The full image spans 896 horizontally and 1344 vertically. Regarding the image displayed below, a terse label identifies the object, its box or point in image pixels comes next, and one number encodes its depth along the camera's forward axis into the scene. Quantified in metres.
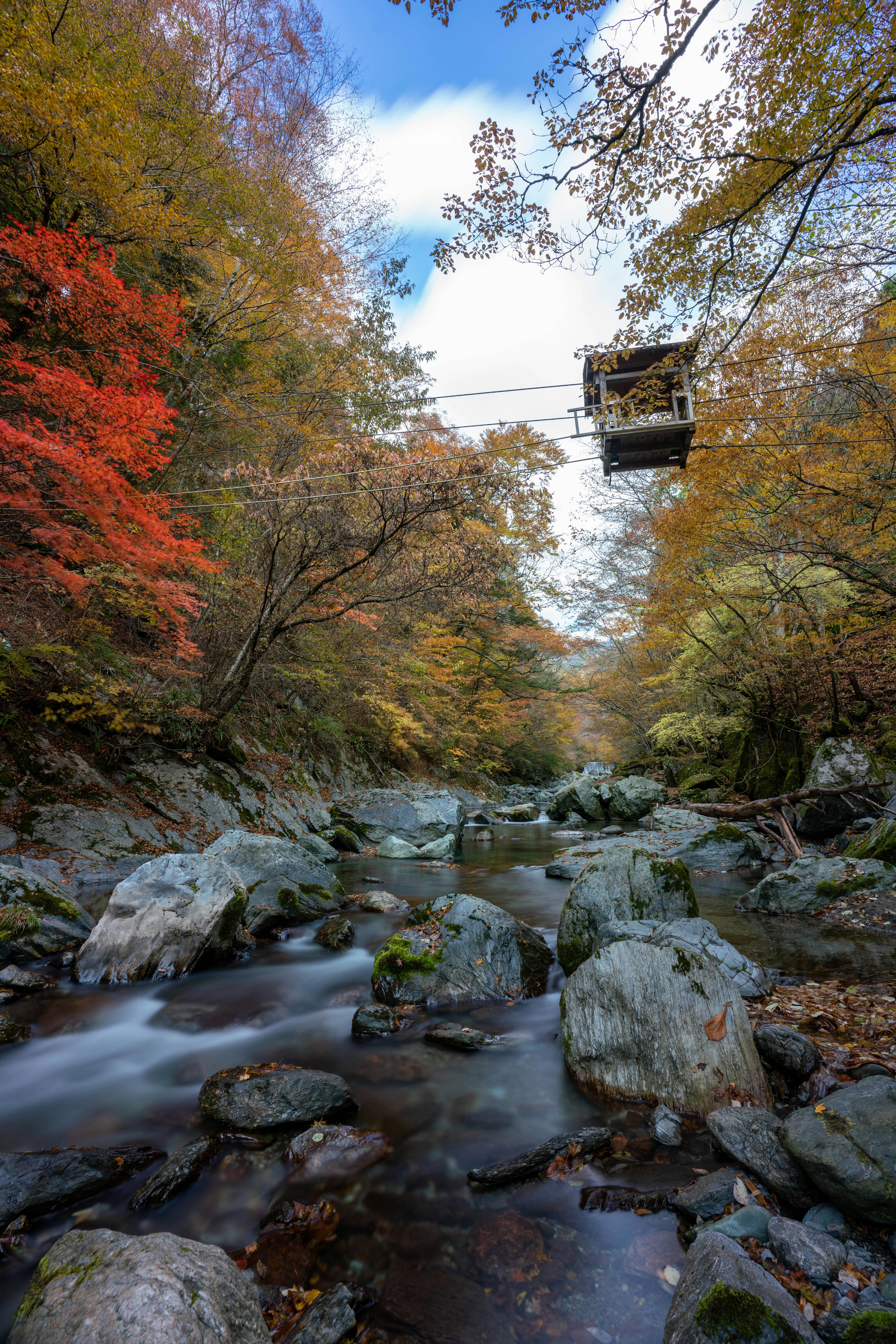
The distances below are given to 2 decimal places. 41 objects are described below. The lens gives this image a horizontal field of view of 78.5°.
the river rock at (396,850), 12.38
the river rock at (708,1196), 2.45
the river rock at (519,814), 20.66
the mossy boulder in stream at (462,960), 5.09
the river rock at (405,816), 13.62
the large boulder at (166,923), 5.34
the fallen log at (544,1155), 2.92
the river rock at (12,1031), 4.18
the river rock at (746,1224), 2.21
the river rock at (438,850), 12.41
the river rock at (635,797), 18.08
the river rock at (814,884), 6.65
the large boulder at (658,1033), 3.26
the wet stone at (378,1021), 4.59
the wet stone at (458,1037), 4.31
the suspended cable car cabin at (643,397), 6.76
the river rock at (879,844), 7.33
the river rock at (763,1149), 2.39
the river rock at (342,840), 12.38
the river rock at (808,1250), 1.99
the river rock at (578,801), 19.33
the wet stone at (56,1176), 2.61
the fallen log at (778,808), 9.06
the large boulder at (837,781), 10.10
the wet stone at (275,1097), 3.31
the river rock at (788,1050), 3.33
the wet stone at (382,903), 7.77
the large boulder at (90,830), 7.51
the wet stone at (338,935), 6.41
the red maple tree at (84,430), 7.59
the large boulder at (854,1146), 2.13
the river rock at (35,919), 5.35
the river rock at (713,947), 4.30
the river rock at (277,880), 7.02
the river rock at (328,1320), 1.99
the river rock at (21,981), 4.86
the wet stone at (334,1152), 2.97
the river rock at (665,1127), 3.01
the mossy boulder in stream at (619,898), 5.20
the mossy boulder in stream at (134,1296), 1.58
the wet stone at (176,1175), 2.77
